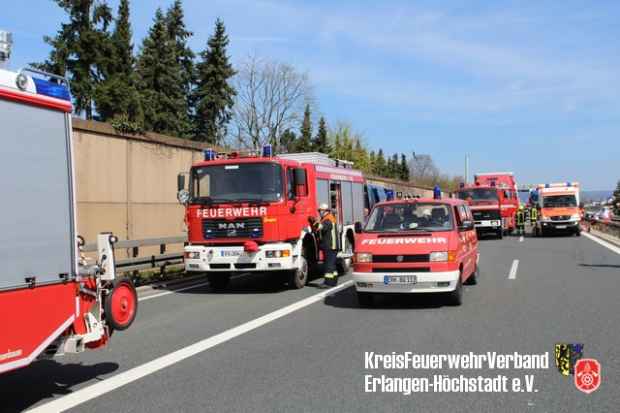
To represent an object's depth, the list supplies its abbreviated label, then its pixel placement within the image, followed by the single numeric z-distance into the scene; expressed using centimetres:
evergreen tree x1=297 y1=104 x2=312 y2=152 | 7262
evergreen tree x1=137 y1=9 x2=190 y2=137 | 4609
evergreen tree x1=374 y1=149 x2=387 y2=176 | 10032
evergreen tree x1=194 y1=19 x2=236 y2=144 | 5056
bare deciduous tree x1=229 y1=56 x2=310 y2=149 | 5306
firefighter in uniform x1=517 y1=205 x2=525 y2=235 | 3553
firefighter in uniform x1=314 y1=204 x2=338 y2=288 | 1352
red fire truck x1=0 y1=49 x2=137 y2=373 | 505
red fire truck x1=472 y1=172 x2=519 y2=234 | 3253
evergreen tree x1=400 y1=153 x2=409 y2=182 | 10706
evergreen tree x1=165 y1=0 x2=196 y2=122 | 5000
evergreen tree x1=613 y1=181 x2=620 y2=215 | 12378
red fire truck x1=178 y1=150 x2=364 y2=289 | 1283
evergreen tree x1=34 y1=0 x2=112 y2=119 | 3738
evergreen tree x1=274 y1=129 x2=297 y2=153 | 5617
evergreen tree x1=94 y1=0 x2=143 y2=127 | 3769
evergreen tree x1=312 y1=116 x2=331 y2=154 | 7775
